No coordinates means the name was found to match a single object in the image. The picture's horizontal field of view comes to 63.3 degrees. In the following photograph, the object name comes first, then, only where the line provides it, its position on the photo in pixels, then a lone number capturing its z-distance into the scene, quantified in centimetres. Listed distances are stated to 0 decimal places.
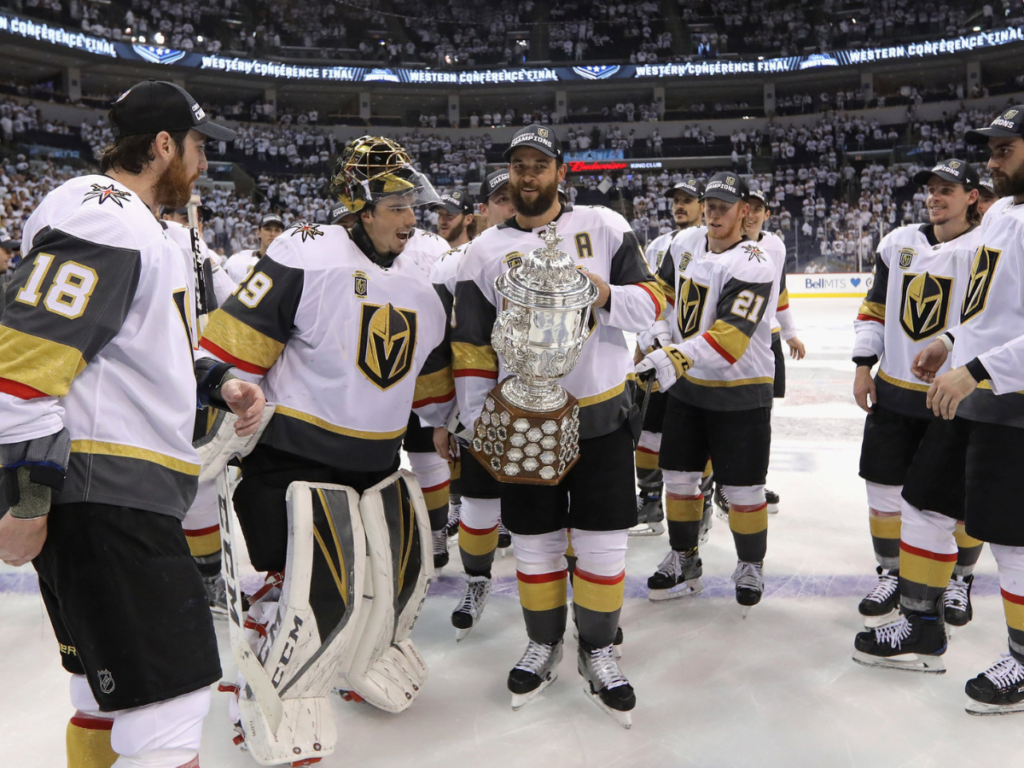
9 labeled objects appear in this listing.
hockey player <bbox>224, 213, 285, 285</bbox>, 596
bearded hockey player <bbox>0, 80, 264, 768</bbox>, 143
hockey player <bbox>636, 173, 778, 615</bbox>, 326
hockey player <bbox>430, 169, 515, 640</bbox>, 329
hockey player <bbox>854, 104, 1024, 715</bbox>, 241
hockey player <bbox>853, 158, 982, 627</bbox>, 313
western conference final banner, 2403
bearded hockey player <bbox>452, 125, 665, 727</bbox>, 261
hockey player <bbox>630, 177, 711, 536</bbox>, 439
